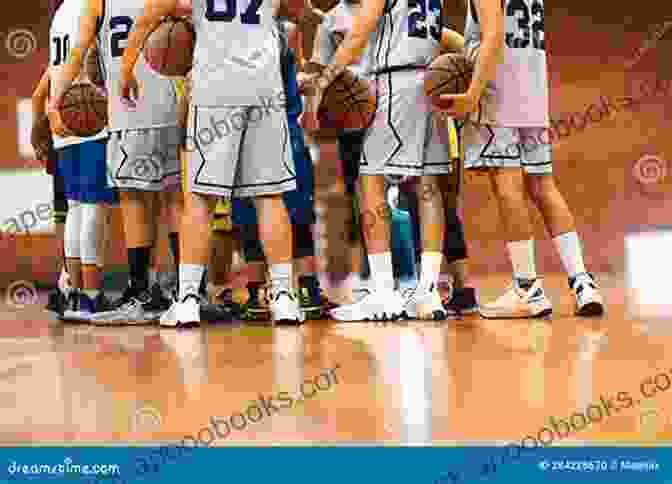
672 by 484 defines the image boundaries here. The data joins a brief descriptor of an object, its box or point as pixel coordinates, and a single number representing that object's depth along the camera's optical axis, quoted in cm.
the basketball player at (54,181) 976
